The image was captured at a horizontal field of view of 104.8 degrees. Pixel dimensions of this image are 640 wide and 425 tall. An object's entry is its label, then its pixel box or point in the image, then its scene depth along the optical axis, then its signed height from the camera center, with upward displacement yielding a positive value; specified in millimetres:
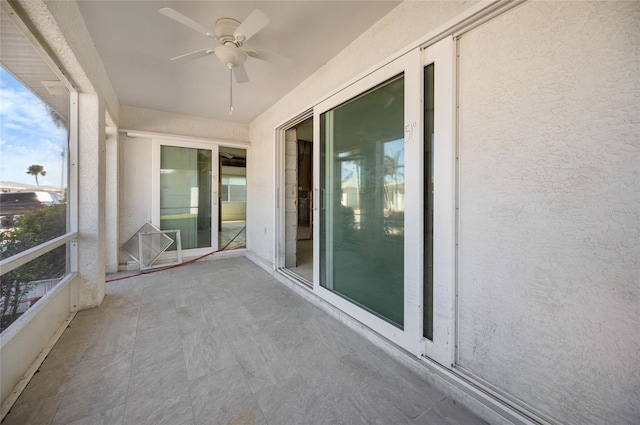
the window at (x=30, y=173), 1427 +271
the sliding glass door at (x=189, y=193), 4125 +330
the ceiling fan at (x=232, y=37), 1658 +1295
